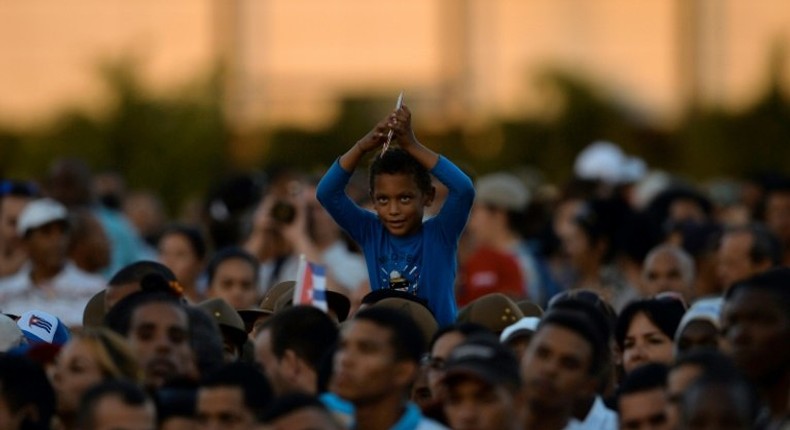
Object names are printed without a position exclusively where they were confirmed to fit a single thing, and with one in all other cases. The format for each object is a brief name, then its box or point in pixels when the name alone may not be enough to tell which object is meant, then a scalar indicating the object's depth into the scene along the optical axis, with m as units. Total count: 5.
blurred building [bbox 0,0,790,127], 76.12
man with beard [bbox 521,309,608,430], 17.33
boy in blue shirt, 20.66
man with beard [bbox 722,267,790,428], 16.93
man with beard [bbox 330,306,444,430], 16.72
